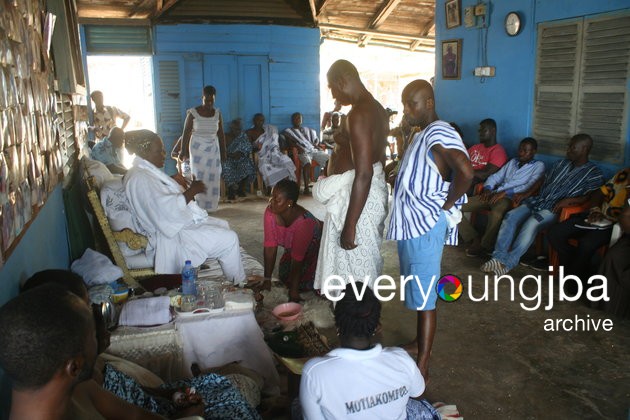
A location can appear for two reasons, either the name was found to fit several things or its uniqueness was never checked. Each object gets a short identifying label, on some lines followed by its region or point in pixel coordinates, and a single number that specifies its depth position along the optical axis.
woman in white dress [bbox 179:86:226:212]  6.99
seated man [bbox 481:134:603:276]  4.45
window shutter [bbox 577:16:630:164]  4.35
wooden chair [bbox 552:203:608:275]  4.46
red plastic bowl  3.32
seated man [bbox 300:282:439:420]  1.75
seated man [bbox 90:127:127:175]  5.89
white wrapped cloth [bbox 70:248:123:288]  3.20
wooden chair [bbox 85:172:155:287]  3.53
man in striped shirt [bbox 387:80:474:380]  2.61
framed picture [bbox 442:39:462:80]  6.38
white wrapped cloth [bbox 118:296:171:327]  2.77
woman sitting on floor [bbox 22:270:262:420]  1.61
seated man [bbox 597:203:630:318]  3.64
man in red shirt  5.47
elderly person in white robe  3.52
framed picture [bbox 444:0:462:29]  6.27
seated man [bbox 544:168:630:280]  4.02
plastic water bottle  3.16
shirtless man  2.95
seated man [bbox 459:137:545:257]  5.07
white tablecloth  2.70
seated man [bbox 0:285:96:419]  1.14
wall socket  5.82
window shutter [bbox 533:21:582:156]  4.87
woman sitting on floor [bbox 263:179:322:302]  3.77
